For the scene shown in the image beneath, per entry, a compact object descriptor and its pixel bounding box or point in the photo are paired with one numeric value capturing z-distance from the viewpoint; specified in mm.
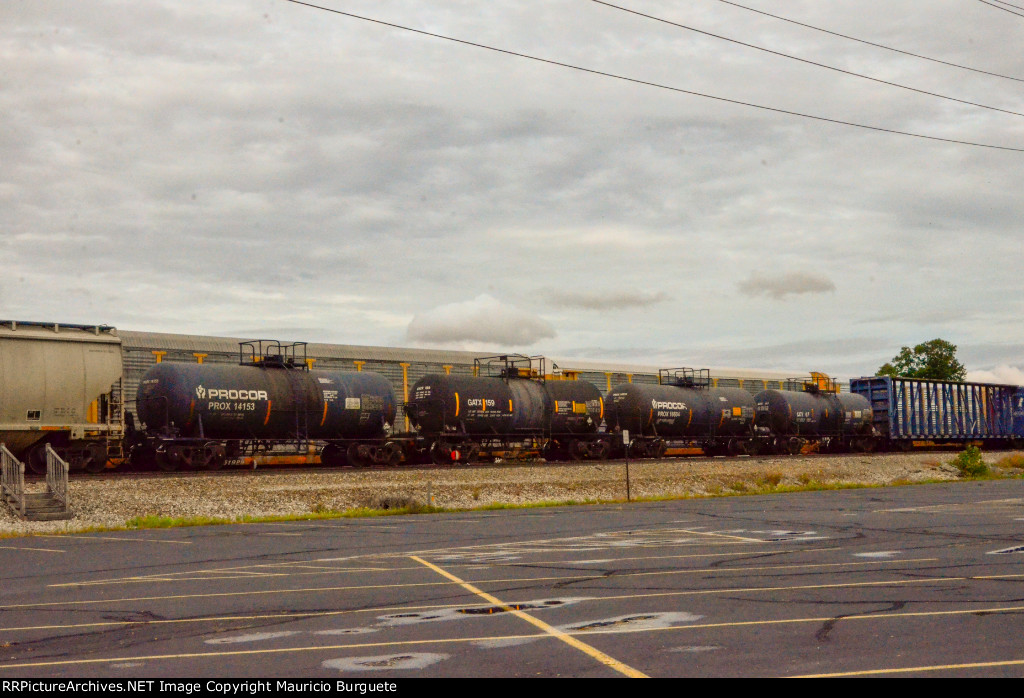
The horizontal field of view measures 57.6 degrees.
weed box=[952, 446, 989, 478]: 42094
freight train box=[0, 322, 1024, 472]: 26047
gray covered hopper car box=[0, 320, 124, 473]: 25156
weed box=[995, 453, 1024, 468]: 46312
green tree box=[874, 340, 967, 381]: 101062
